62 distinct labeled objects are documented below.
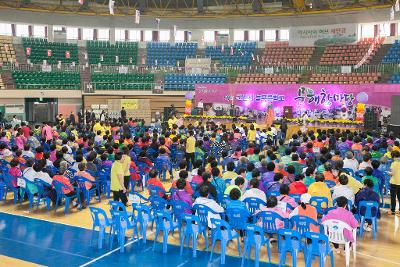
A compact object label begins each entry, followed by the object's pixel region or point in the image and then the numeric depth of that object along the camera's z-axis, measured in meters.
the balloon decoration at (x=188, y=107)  32.56
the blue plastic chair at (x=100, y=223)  9.28
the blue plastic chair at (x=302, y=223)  8.19
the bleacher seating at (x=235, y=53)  40.44
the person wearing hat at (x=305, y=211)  8.48
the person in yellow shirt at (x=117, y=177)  11.20
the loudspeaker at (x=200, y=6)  39.72
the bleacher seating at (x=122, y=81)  36.00
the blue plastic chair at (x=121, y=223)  9.22
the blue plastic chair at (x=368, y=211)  9.64
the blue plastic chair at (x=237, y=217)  8.88
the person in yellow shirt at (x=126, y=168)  12.40
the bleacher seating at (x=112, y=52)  40.70
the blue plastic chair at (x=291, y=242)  7.71
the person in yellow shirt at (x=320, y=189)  9.80
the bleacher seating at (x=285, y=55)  38.06
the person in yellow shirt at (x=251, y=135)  19.84
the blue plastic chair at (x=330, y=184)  11.10
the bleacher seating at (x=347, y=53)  35.69
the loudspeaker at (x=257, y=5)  38.94
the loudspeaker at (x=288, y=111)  30.12
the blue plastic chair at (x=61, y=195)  11.91
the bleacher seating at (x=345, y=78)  30.12
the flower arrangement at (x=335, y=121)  26.19
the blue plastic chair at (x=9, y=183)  12.94
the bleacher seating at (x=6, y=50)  37.53
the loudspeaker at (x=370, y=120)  25.03
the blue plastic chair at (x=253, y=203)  9.44
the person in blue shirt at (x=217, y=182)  11.01
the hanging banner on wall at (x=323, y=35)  37.94
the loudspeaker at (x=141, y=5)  39.22
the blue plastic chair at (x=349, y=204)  10.05
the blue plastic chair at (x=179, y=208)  9.47
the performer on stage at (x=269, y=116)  28.91
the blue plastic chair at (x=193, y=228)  8.80
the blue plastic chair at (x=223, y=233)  8.38
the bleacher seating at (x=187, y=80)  36.34
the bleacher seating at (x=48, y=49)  38.81
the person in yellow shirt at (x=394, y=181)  11.45
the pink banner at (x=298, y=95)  27.70
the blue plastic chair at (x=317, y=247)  7.59
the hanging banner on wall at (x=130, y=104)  35.53
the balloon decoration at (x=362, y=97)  27.14
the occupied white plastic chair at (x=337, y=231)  8.15
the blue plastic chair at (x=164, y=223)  9.09
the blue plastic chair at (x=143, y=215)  9.40
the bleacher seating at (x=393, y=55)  33.75
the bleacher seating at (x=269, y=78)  33.28
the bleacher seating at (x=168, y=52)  41.56
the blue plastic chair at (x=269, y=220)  8.55
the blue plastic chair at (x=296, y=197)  9.90
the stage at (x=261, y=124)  26.44
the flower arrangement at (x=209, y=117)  30.50
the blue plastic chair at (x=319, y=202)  9.62
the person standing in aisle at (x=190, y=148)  16.59
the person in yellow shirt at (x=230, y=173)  11.69
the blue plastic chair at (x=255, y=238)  8.07
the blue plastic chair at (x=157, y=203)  10.07
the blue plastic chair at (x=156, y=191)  10.66
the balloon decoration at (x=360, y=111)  26.64
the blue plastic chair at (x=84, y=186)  12.32
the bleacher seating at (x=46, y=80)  34.38
